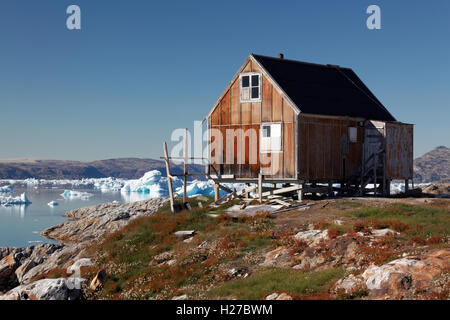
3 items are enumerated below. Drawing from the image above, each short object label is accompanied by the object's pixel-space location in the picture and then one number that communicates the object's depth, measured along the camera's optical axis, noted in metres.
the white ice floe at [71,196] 133.20
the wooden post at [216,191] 37.91
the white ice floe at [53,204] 104.96
